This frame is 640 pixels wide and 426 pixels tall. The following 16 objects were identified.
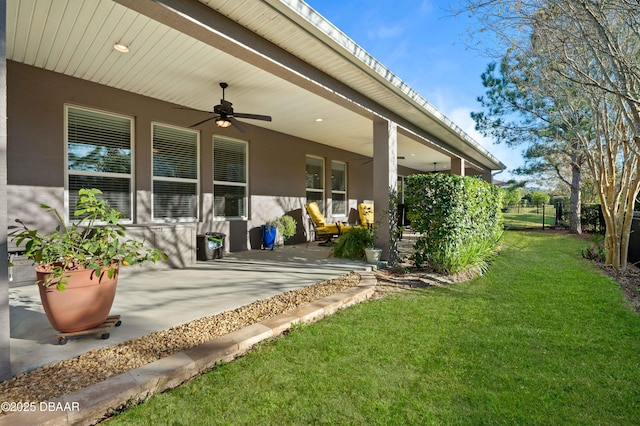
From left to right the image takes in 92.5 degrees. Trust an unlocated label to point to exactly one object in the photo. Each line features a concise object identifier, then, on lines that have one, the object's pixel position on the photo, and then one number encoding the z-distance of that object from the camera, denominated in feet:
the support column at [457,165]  30.40
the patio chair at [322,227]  24.13
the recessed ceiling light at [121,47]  11.38
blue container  22.61
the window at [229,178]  21.08
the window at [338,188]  32.30
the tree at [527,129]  27.89
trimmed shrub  14.75
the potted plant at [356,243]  18.15
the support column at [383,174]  16.76
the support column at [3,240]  5.66
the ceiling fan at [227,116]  15.31
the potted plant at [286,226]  23.95
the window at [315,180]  29.33
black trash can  18.08
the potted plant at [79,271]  6.89
